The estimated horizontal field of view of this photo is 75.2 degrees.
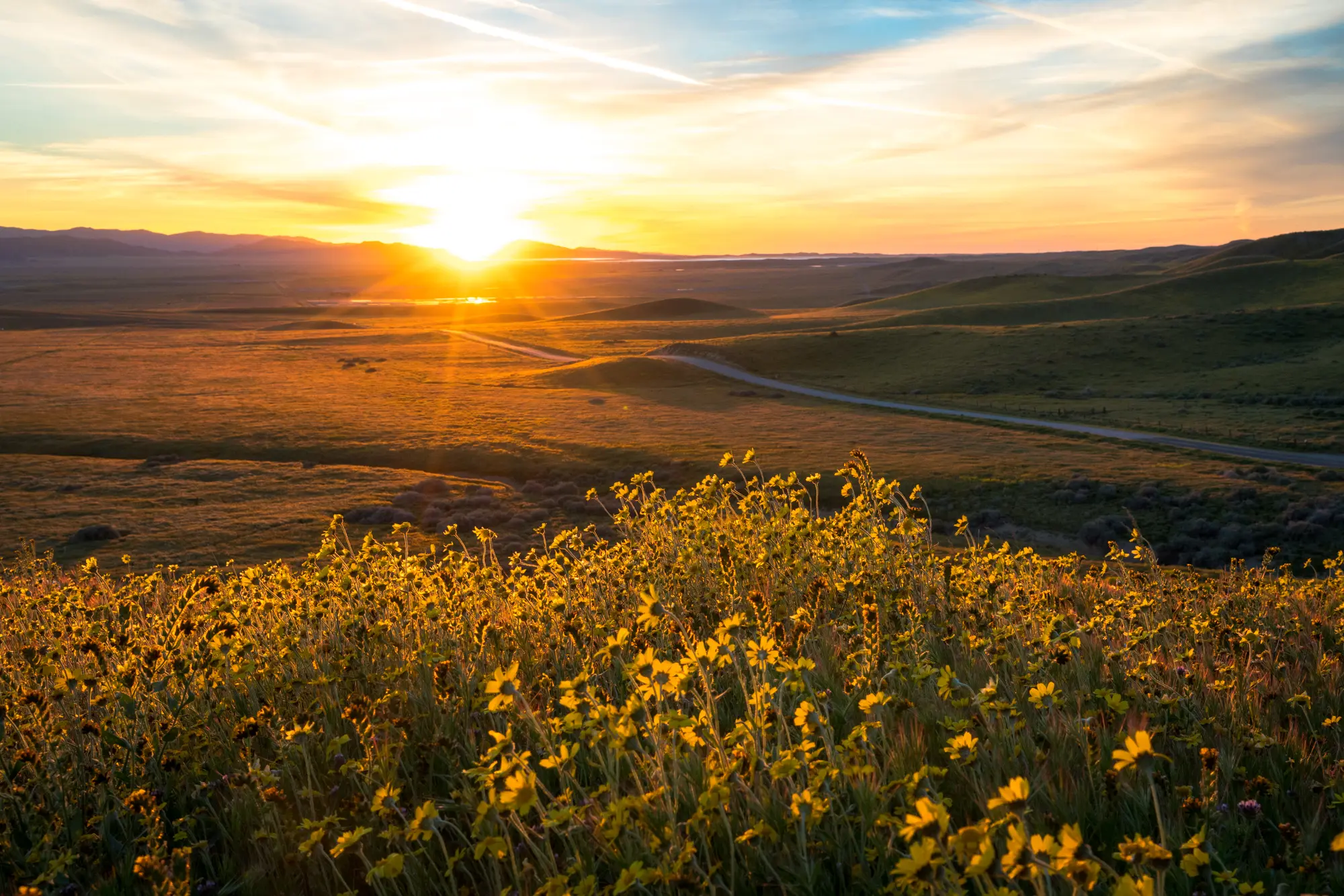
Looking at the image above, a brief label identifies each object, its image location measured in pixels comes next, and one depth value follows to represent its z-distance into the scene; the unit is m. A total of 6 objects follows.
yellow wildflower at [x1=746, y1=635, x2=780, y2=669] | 3.23
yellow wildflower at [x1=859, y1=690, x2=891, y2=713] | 3.14
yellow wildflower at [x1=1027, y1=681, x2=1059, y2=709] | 3.41
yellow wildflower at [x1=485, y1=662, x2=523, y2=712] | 2.85
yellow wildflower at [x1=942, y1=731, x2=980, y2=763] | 3.15
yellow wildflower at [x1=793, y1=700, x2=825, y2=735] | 3.20
